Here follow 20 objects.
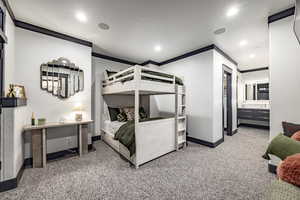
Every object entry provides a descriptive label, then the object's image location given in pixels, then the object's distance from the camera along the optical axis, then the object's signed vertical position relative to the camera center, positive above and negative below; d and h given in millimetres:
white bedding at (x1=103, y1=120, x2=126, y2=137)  2889 -669
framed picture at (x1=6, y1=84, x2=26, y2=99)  1783 +147
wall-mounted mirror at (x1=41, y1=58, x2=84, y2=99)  2449 +482
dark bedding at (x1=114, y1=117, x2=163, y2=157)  2154 -683
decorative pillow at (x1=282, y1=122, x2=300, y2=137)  1724 -423
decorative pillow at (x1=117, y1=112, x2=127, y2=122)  3396 -481
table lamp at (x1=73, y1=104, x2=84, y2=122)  2614 -243
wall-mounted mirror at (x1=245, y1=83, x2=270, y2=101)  5017 +348
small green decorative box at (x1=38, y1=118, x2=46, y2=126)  2217 -380
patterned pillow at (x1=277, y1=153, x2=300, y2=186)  654 -399
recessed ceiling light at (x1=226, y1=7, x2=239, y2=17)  1880 +1403
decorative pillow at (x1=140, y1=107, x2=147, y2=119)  3740 -443
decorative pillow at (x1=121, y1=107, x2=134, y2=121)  3507 -366
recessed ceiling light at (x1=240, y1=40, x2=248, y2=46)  2902 +1398
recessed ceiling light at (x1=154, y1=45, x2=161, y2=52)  3245 +1437
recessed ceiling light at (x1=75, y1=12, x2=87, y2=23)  2000 +1421
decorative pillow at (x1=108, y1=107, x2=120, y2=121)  3441 -376
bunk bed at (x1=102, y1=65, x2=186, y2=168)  2152 -546
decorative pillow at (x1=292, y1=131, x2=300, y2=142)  1358 -426
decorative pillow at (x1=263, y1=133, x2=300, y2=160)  1019 -425
